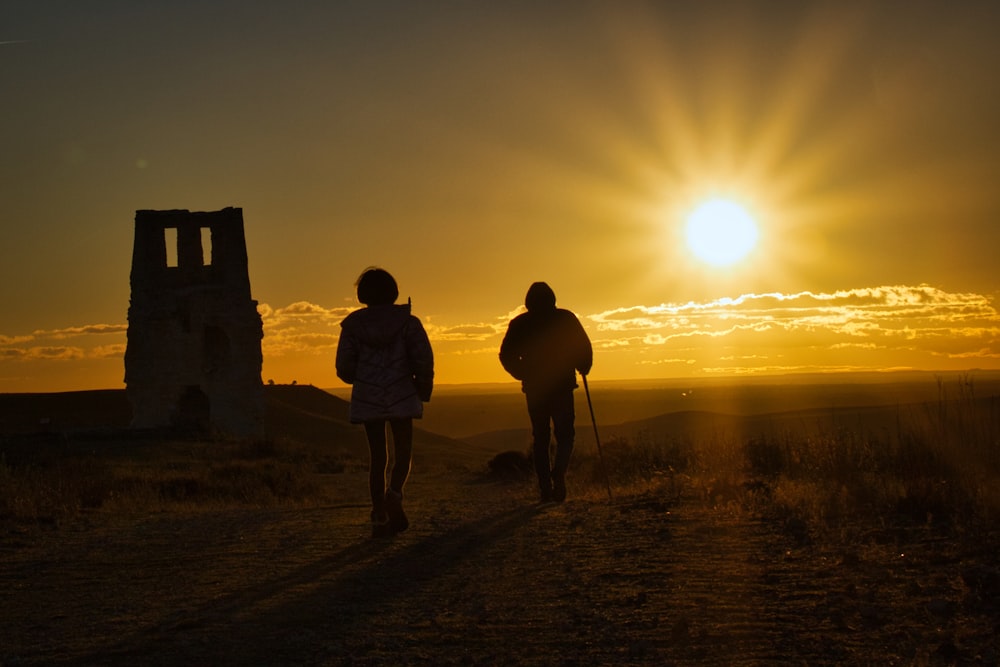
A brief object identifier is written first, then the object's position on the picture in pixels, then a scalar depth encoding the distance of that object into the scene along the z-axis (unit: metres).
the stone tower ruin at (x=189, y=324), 33.91
